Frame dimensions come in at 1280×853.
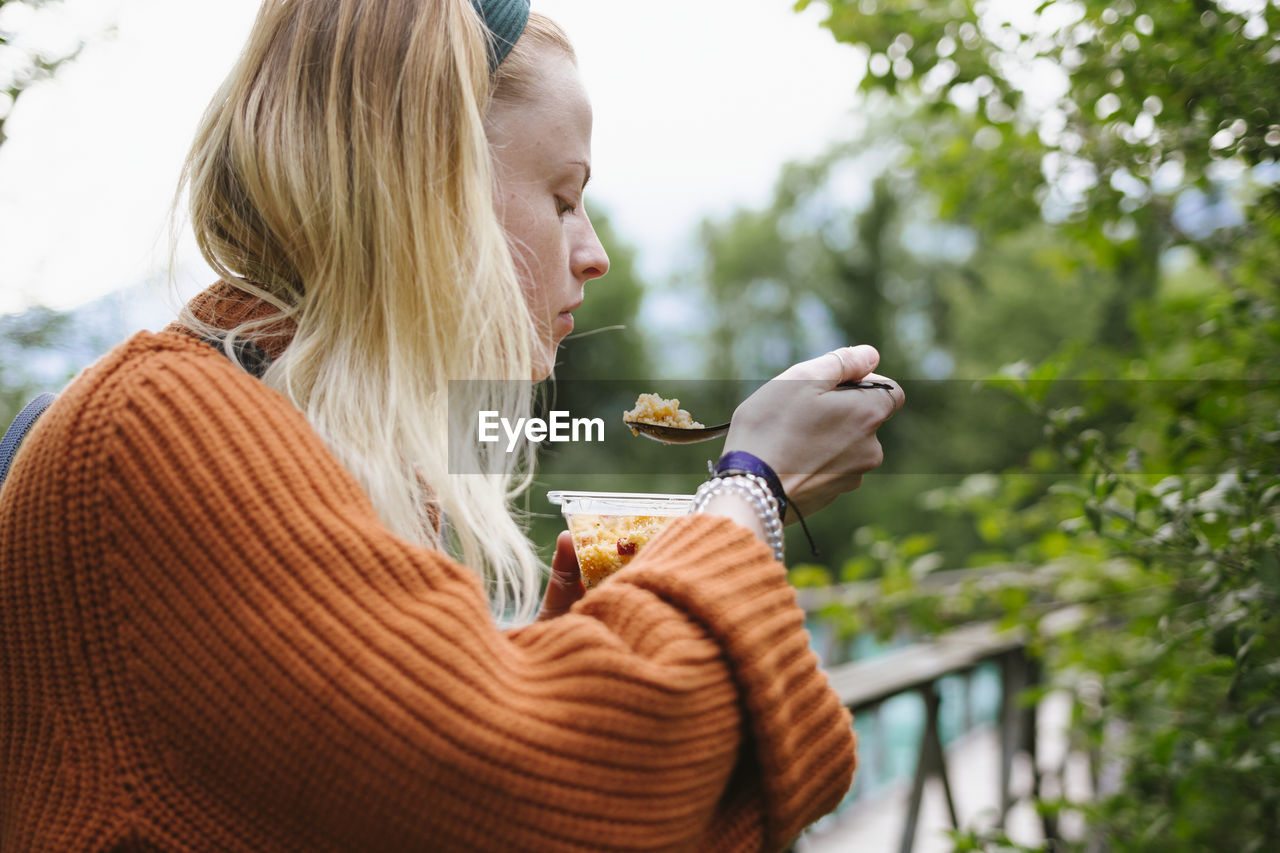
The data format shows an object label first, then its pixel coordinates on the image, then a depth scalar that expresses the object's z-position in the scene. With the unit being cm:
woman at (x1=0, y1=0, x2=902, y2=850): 67
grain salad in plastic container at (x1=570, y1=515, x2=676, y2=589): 101
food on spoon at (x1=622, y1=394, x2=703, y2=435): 116
